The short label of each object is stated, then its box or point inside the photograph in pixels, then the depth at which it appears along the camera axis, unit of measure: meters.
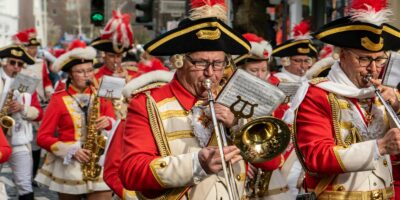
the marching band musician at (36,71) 15.30
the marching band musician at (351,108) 5.86
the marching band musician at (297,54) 12.13
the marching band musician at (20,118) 11.75
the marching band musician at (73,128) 9.91
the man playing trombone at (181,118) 5.30
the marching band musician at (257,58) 9.65
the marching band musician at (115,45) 12.58
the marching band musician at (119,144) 7.41
